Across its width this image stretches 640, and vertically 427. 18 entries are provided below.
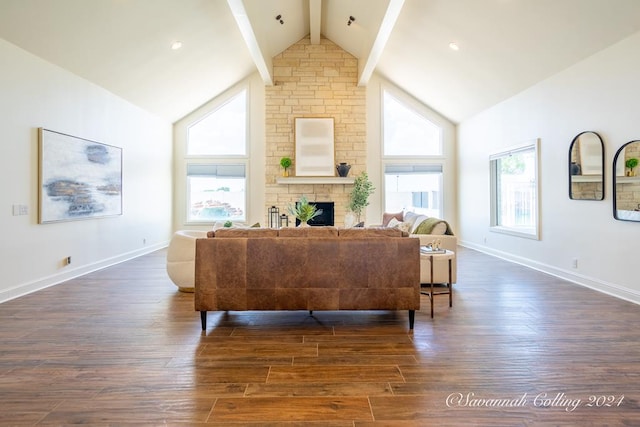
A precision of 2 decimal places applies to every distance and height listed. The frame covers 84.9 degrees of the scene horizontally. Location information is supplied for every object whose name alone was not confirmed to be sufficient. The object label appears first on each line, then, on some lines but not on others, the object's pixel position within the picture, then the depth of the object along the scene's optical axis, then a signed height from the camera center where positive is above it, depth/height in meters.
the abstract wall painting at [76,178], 4.35 +0.51
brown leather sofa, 2.93 -0.51
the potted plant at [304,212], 5.07 +0.02
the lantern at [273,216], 8.12 -0.06
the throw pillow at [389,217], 6.64 -0.08
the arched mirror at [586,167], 4.22 +0.58
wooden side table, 3.52 -0.43
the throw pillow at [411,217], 5.61 -0.07
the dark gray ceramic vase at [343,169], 7.99 +1.01
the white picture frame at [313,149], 8.11 +1.49
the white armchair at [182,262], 4.16 -0.58
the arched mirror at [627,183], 3.74 +0.33
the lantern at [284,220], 8.02 -0.15
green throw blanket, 4.73 -0.18
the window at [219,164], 8.47 +1.24
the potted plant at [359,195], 8.02 +0.42
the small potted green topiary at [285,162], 7.92 +1.16
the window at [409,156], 8.52 +1.39
